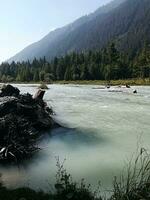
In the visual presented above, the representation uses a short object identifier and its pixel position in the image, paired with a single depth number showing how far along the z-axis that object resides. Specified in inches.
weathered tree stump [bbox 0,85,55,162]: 336.9
